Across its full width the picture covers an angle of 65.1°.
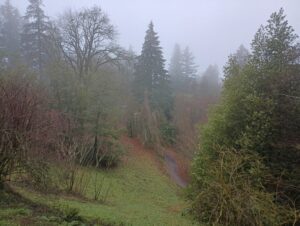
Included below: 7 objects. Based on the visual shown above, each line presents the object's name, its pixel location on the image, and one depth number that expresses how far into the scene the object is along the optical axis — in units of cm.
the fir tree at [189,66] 4318
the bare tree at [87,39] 2536
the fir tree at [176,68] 4139
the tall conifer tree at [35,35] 2654
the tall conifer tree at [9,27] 3160
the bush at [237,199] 696
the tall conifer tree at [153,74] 2959
